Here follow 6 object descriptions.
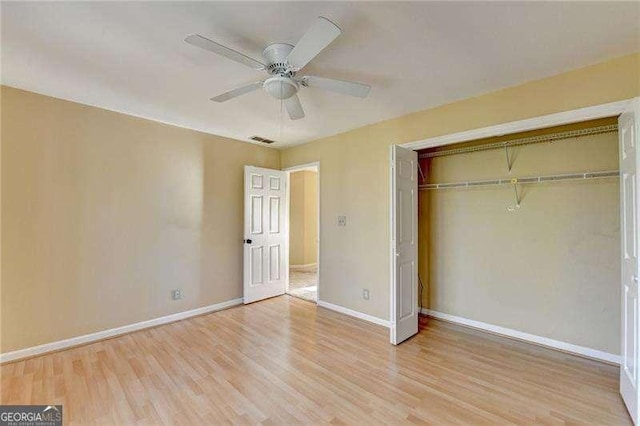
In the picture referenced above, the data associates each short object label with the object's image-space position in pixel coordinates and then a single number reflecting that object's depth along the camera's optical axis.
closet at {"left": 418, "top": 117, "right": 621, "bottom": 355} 2.66
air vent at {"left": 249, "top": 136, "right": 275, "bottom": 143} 4.27
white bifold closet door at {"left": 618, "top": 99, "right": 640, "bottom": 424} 1.84
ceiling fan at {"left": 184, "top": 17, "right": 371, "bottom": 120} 1.56
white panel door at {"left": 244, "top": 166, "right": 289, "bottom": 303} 4.34
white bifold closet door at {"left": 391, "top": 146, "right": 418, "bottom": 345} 3.00
